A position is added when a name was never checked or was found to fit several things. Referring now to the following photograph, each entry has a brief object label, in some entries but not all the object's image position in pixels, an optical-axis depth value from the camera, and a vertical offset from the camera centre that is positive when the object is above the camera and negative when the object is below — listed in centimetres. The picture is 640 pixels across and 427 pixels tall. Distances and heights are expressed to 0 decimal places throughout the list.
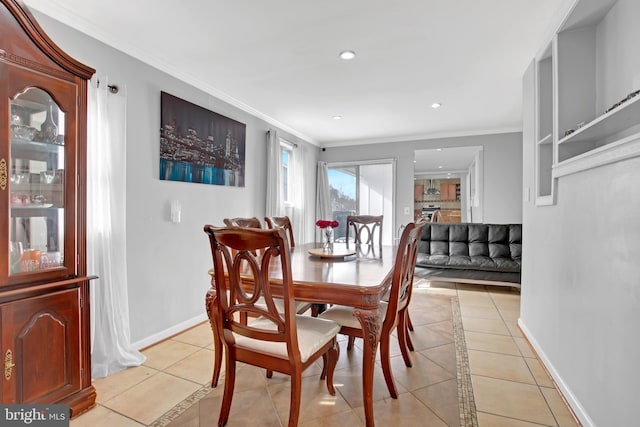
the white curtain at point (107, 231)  217 -15
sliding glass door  594 +38
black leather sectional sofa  425 -61
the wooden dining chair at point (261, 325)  137 -55
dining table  155 -40
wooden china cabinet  146 -5
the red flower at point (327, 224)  254 -11
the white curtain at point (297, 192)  512 +31
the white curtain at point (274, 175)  430 +49
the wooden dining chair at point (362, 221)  336 -11
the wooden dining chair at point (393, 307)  177 -58
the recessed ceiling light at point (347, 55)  263 +131
